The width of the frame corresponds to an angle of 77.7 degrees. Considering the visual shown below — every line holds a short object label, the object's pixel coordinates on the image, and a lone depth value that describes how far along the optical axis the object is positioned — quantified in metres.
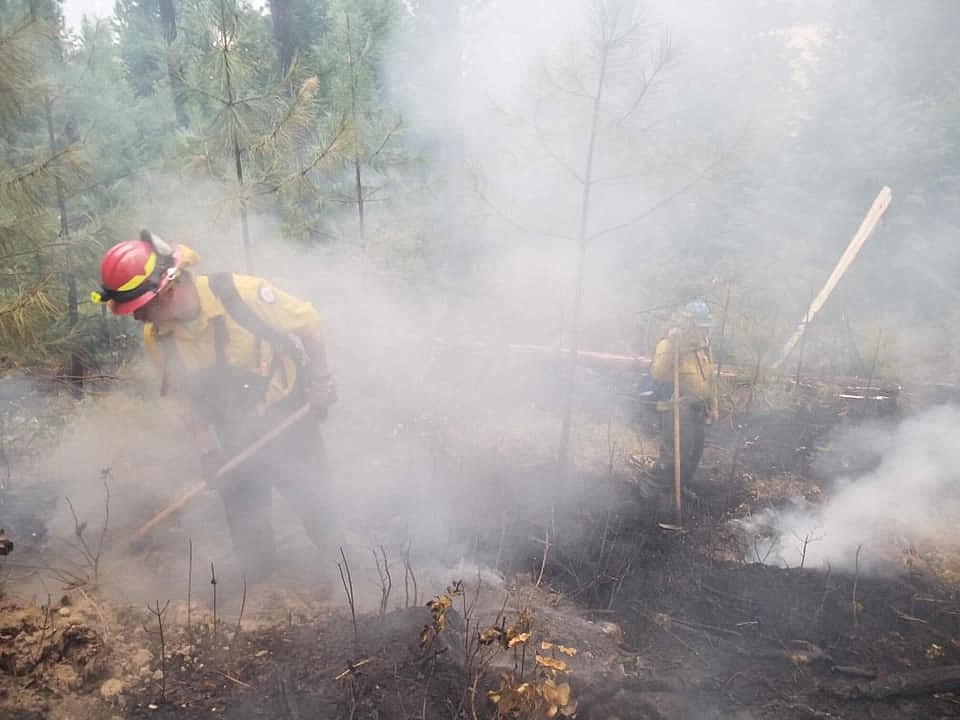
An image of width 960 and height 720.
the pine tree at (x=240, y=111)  5.37
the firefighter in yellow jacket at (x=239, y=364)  3.23
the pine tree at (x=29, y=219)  4.30
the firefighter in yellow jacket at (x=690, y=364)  5.52
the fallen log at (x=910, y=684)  3.60
